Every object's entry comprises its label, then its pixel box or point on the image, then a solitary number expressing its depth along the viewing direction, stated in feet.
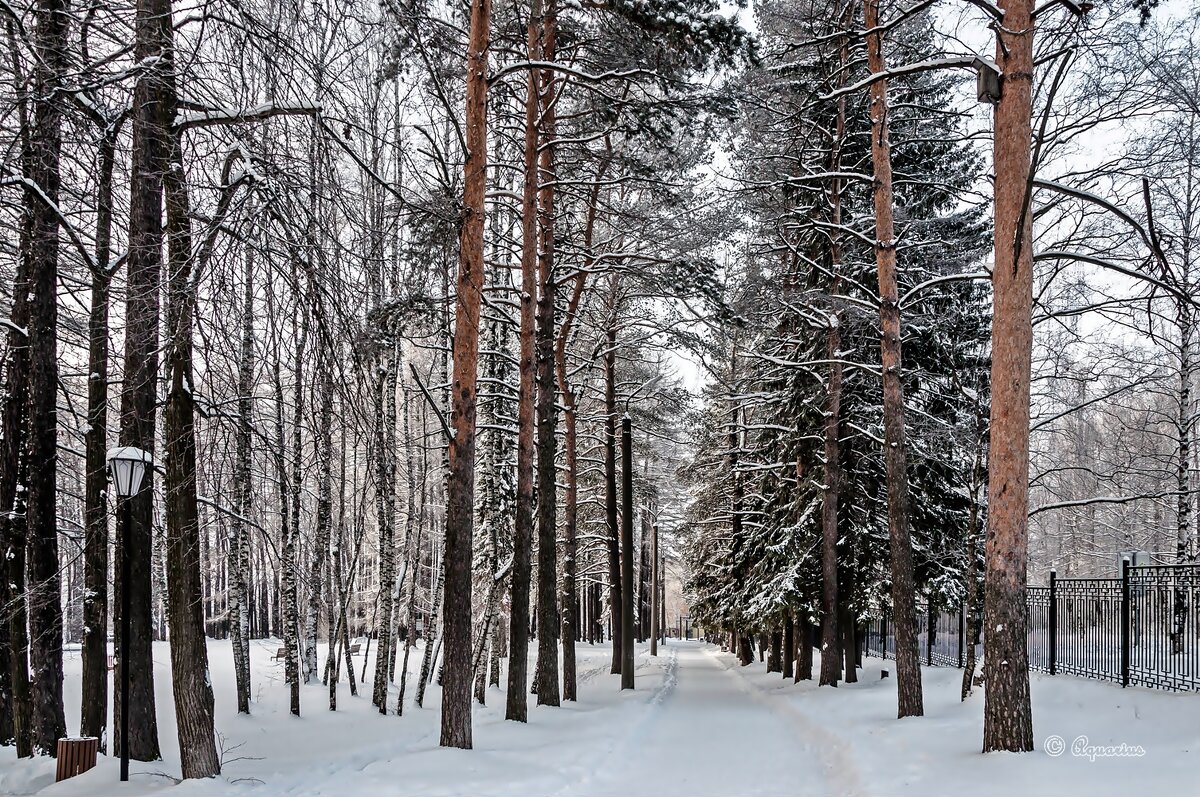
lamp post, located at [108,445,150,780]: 25.18
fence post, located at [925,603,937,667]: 65.98
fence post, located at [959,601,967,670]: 59.78
